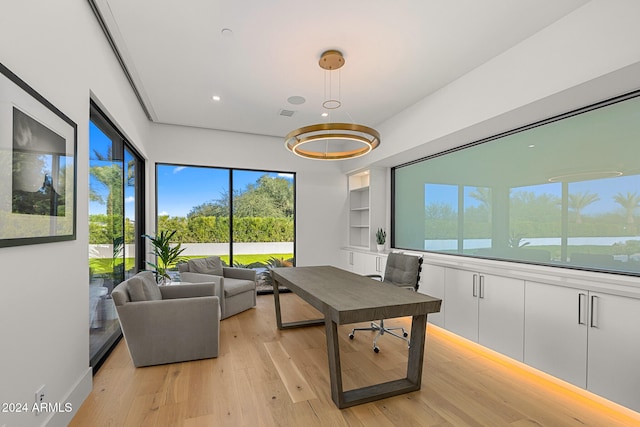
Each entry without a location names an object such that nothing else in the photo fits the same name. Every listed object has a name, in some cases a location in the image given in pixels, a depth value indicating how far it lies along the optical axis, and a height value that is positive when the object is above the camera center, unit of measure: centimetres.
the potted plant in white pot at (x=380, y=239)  545 -47
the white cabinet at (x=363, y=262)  511 -89
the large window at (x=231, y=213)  540 -4
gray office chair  367 -77
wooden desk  227 -74
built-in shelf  565 +10
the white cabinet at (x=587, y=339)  222 -99
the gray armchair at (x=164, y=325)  286 -108
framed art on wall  144 +22
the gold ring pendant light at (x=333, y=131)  288 +77
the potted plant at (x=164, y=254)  412 -58
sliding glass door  286 -15
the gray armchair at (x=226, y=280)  425 -105
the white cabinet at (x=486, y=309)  300 -103
